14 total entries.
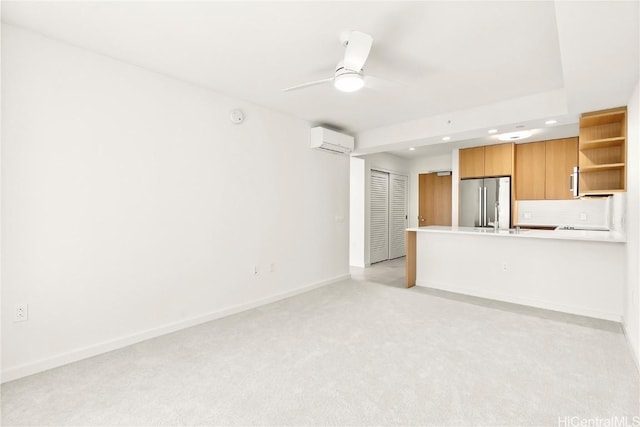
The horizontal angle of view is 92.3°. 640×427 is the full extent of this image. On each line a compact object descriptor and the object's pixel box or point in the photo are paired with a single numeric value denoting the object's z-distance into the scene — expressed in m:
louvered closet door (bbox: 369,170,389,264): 6.43
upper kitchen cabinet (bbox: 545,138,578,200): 5.07
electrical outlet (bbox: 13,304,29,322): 2.15
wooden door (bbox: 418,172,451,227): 7.05
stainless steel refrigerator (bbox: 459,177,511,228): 5.56
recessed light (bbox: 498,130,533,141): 4.78
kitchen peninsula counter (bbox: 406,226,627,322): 3.29
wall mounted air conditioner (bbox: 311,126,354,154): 4.32
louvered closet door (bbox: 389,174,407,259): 7.01
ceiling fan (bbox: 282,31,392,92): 2.06
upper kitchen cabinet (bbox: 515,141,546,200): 5.32
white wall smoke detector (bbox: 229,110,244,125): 3.43
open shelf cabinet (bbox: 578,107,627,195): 3.21
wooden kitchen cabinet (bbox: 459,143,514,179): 5.50
